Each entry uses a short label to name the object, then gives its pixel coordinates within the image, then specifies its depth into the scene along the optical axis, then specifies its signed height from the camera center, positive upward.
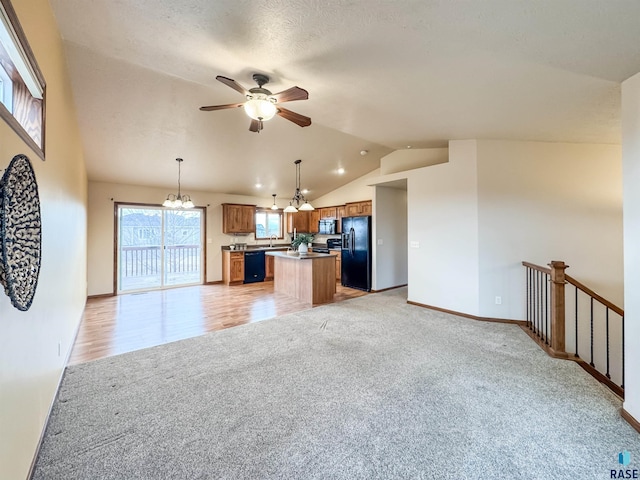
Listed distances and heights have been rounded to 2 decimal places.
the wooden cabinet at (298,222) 8.80 +0.59
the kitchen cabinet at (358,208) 7.06 +0.84
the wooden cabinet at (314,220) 8.78 +0.64
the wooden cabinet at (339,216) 7.94 +0.68
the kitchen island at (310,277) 5.35 -0.77
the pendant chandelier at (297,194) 5.63 +1.05
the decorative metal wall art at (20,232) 1.15 +0.04
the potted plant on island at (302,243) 5.94 -0.07
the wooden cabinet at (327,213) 8.18 +0.84
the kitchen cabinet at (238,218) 7.61 +0.63
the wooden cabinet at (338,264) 7.46 -0.69
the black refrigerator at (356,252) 6.36 -0.31
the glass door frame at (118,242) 6.21 -0.03
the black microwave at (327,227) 8.05 +0.38
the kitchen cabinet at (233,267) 7.38 -0.75
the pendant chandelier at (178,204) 5.62 +0.76
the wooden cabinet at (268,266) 8.04 -0.79
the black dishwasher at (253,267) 7.60 -0.76
